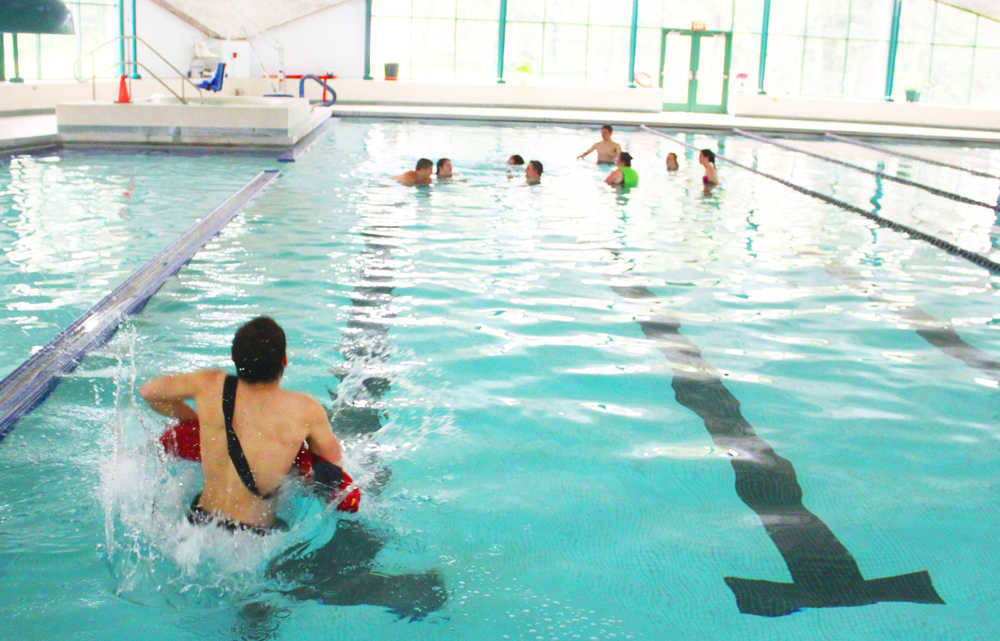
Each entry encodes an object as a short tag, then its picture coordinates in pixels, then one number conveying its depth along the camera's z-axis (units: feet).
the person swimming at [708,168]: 34.63
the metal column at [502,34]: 75.87
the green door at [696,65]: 82.12
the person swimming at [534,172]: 35.12
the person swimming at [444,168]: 34.18
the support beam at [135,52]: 66.27
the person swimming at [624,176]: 35.14
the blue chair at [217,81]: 57.62
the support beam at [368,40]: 78.65
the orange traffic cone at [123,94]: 43.07
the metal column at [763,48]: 76.48
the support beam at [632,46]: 75.66
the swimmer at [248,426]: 8.09
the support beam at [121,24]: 67.67
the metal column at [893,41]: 77.00
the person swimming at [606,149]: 41.22
